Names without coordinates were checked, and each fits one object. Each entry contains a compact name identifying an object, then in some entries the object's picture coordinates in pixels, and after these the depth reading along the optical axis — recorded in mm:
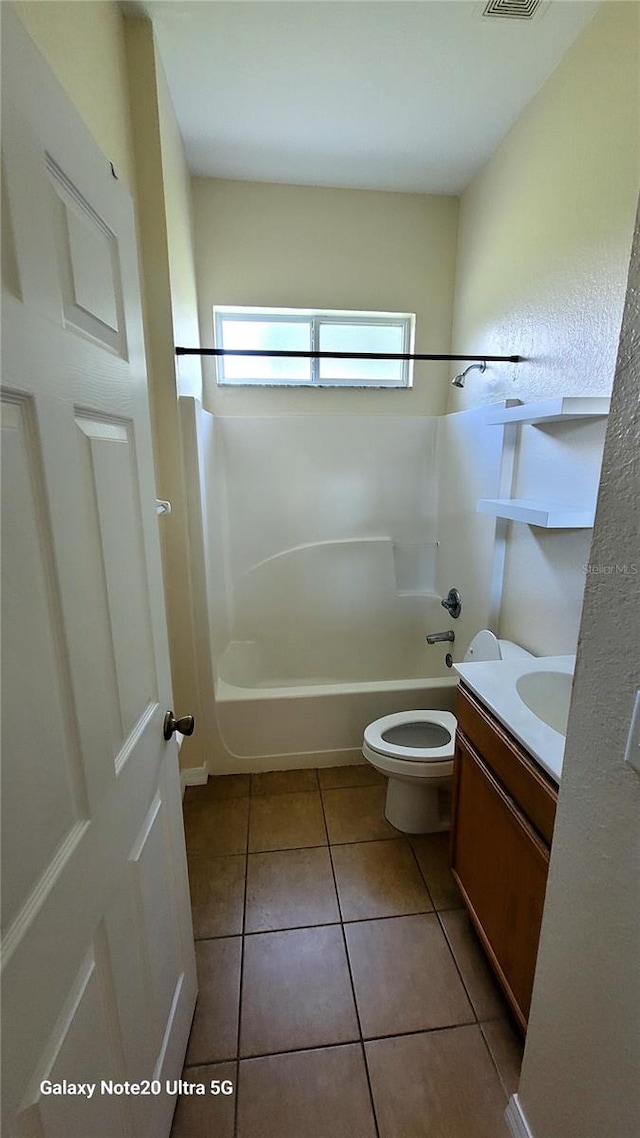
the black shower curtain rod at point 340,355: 1887
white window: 2508
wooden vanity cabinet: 1047
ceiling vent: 1350
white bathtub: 2145
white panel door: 500
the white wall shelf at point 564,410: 1403
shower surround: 2578
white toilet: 1687
